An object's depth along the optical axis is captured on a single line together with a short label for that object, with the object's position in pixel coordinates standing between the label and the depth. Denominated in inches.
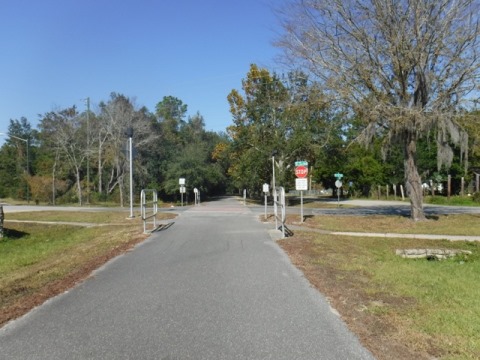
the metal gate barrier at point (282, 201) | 561.7
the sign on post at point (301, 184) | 729.0
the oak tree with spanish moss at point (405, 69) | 701.3
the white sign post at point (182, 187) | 1633.6
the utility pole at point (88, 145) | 1909.4
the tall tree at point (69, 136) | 2181.3
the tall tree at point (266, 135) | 1604.3
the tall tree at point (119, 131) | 2084.2
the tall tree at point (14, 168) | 2485.4
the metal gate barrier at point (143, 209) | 614.9
